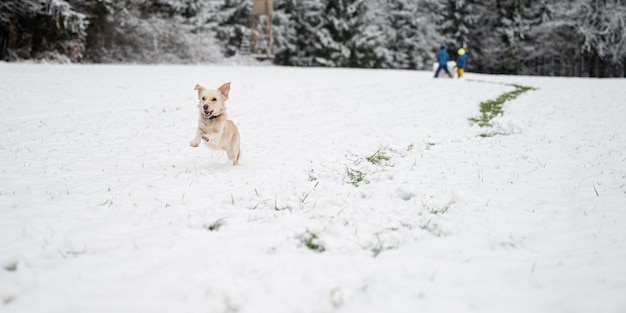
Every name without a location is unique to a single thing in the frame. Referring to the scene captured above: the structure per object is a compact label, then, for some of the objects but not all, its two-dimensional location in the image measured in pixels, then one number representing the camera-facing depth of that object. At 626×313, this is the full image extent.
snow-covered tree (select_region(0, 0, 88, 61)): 19.80
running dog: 5.26
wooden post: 27.42
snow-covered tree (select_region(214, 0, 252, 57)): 36.16
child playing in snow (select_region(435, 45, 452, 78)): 24.08
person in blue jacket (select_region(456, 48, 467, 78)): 25.30
